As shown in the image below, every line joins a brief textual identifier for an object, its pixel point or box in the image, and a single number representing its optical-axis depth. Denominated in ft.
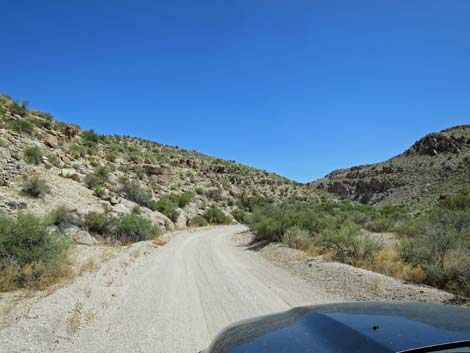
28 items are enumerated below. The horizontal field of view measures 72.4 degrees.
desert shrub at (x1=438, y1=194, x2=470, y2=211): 73.31
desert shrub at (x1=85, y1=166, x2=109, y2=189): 80.28
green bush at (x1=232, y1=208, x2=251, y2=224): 141.06
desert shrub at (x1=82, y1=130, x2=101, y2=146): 121.39
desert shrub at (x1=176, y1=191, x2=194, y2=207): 118.83
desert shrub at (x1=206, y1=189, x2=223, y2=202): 151.12
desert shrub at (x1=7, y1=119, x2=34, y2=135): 83.05
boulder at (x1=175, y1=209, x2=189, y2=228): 100.59
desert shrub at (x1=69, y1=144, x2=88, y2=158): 95.69
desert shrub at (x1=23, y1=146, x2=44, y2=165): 70.69
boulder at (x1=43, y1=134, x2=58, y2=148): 89.63
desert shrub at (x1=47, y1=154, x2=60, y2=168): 78.54
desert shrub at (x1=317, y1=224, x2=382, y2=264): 40.40
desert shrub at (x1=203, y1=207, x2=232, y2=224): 122.93
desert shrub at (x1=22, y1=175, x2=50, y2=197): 58.34
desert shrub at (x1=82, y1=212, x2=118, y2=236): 58.66
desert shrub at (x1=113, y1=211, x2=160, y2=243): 62.28
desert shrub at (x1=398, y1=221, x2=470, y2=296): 26.48
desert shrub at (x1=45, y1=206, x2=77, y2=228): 52.63
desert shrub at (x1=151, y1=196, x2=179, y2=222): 97.71
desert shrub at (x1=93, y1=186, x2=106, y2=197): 75.36
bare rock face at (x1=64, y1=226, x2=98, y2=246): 52.69
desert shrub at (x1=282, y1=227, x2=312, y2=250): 53.42
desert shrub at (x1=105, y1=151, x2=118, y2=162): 122.62
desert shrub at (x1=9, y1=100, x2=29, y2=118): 100.80
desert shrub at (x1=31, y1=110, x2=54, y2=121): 115.75
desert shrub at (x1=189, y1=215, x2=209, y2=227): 110.01
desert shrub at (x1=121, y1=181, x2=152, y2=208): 93.46
